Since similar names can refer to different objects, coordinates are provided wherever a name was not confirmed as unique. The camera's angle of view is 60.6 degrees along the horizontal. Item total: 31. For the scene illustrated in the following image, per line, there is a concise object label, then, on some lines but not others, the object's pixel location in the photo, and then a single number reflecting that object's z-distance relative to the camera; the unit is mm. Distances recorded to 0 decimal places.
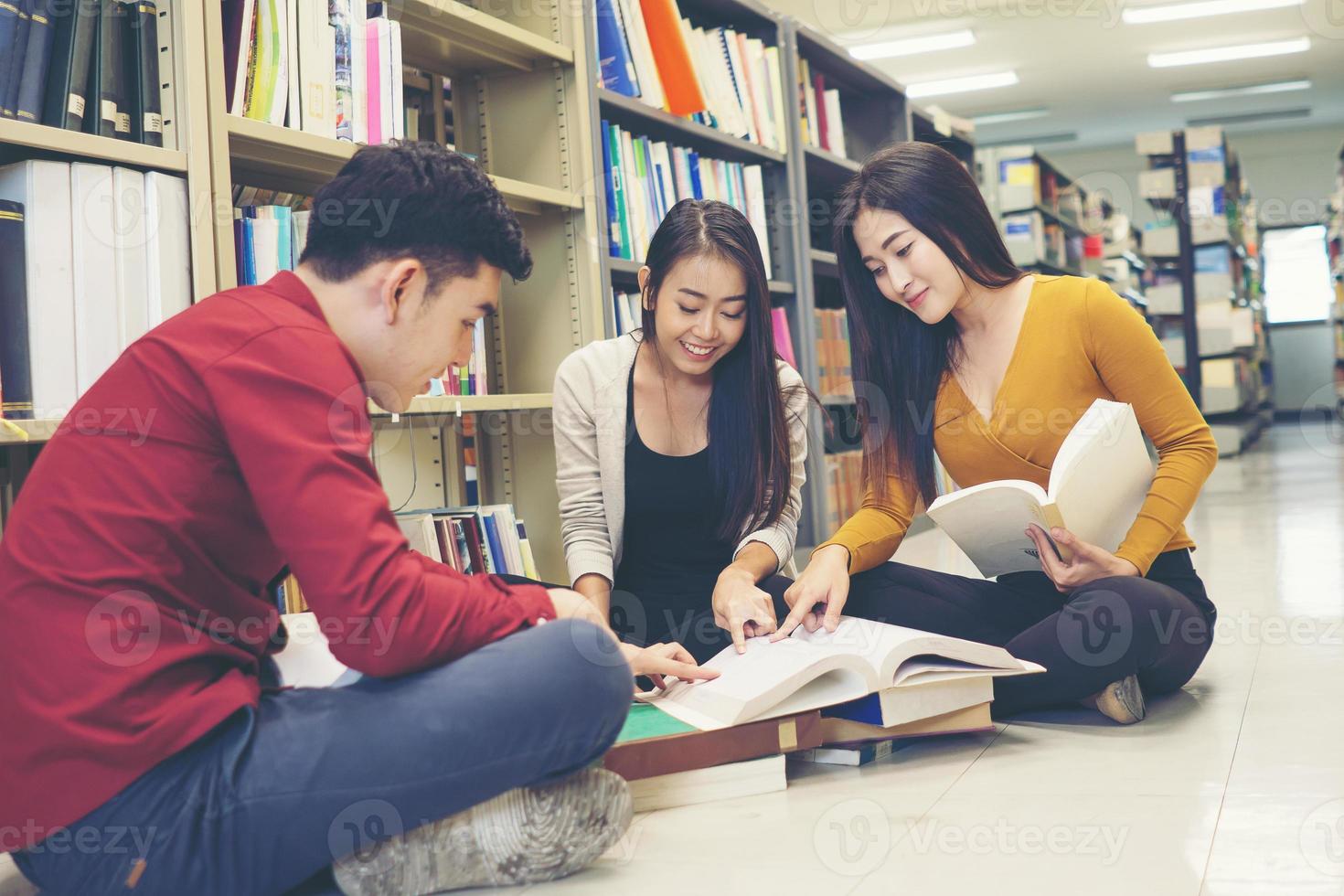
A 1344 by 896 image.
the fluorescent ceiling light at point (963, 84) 8546
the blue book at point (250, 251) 1687
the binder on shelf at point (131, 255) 1454
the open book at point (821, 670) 1286
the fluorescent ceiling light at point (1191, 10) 7156
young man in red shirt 899
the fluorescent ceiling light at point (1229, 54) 8188
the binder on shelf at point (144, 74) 1508
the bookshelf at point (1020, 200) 6117
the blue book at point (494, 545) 2080
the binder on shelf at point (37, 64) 1389
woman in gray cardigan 1679
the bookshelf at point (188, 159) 1503
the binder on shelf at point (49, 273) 1372
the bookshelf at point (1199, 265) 7355
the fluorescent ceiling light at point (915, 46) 7445
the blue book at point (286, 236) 1721
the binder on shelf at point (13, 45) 1372
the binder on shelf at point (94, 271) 1411
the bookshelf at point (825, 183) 3334
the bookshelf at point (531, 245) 2311
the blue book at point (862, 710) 1348
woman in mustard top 1528
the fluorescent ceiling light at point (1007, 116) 9734
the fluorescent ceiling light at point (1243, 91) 9398
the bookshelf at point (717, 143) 2391
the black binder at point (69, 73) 1422
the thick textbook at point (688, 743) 1255
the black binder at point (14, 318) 1358
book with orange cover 2600
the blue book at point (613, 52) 2461
